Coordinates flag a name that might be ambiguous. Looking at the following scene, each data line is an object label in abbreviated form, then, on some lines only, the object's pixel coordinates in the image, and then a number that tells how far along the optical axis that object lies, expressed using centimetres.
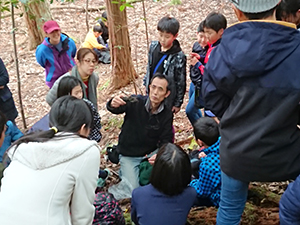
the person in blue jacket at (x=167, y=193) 275
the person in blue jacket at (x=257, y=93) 189
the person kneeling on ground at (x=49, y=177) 206
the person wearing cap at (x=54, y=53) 515
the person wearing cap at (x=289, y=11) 315
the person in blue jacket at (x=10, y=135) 378
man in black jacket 399
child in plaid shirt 317
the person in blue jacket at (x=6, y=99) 465
